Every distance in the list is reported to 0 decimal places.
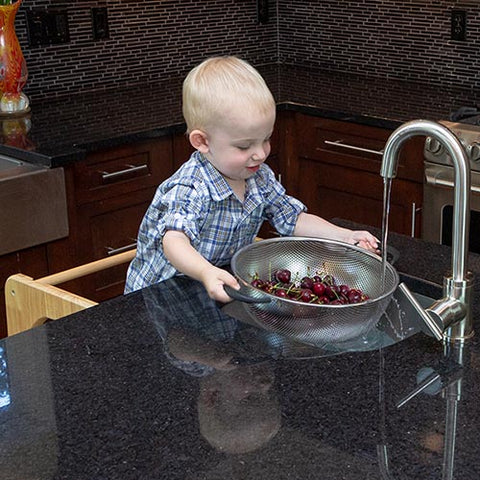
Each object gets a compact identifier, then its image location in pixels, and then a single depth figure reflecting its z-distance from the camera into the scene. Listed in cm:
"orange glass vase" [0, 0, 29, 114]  296
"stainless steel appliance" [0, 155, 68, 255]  258
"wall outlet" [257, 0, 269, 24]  393
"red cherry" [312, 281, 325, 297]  142
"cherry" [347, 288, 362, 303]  140
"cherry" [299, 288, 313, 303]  139
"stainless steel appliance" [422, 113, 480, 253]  276
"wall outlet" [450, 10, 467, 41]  341
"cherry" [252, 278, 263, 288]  144
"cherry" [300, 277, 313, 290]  144
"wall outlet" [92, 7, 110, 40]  343
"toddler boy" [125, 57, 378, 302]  161
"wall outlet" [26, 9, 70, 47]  327
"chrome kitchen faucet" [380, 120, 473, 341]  125
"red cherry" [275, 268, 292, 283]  149
